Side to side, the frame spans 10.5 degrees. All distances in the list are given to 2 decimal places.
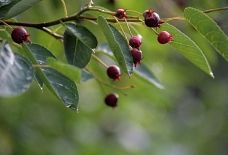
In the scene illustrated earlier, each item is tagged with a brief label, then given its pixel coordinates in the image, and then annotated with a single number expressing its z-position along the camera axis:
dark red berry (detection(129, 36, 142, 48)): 0.79
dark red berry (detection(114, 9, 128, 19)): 0.79
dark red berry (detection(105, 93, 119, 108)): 0.91
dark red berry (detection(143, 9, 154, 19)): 0.78
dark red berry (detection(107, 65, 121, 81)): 0.84
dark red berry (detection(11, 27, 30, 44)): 0.77
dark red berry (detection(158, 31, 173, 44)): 0.79
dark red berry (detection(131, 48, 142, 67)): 0.78
